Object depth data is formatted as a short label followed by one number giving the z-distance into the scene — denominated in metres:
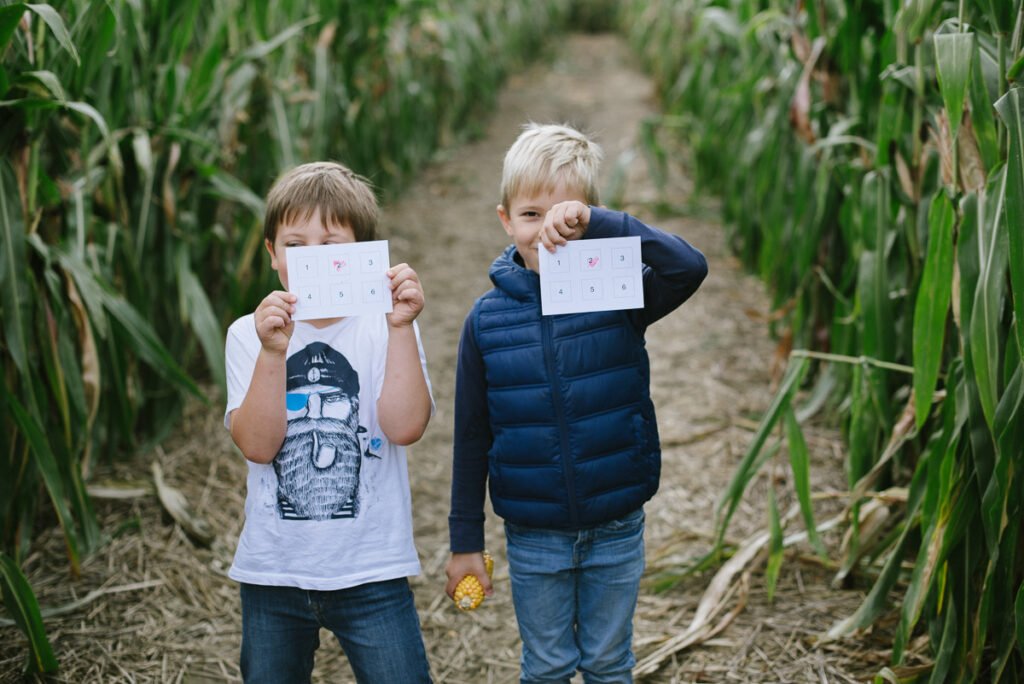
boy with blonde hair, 1.50
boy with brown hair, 1.46
